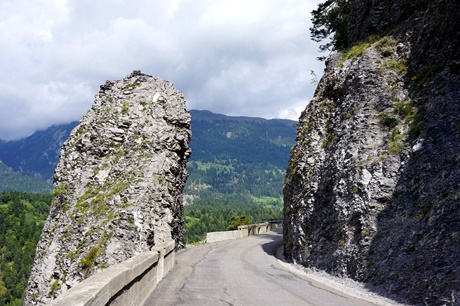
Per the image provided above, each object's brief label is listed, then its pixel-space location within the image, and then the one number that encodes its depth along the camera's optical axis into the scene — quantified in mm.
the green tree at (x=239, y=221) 77325
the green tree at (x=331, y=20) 34812
